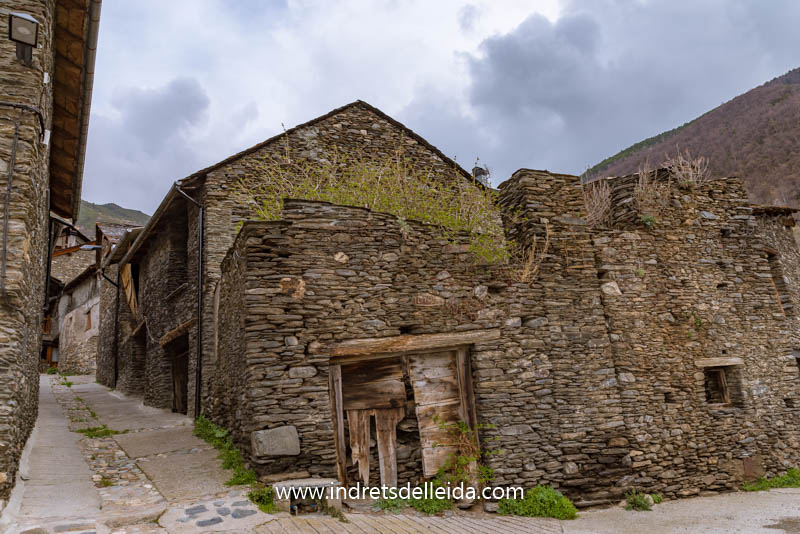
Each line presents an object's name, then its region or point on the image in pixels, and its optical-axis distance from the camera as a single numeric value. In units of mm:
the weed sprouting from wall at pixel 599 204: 8883
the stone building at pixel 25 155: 4523
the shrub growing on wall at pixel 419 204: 7133
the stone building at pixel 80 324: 21078
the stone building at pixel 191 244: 9883
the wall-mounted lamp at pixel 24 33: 4953
